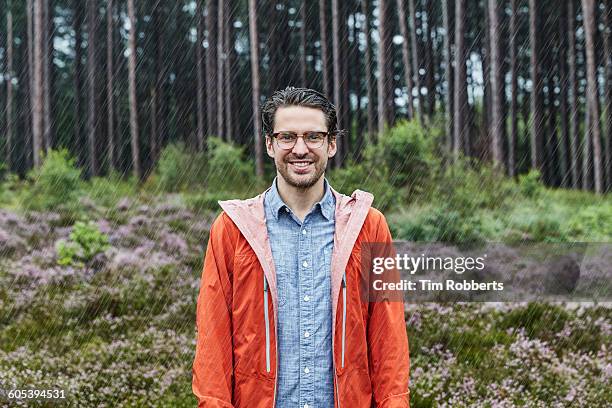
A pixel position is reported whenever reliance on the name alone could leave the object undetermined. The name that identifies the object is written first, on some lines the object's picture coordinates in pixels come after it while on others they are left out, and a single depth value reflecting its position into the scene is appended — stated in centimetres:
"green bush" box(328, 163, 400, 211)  1215
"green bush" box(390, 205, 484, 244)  1094
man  289
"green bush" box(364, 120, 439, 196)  1248
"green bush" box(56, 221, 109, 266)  1062
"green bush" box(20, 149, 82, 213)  1377
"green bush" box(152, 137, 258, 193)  1523
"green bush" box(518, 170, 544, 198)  1402
